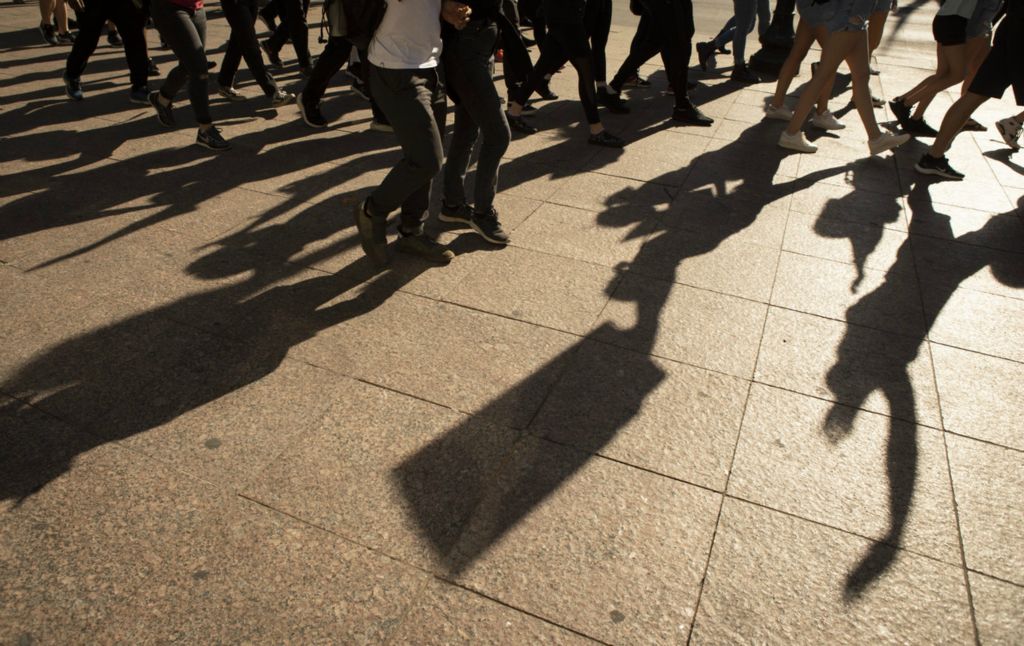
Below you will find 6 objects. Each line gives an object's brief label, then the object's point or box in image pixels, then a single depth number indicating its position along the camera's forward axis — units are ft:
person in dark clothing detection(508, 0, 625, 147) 18.75
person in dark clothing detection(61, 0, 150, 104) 21.88
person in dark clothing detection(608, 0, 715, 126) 21.42
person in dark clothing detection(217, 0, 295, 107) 20.98
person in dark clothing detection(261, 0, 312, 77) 25.18
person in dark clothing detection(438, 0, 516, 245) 11.88
